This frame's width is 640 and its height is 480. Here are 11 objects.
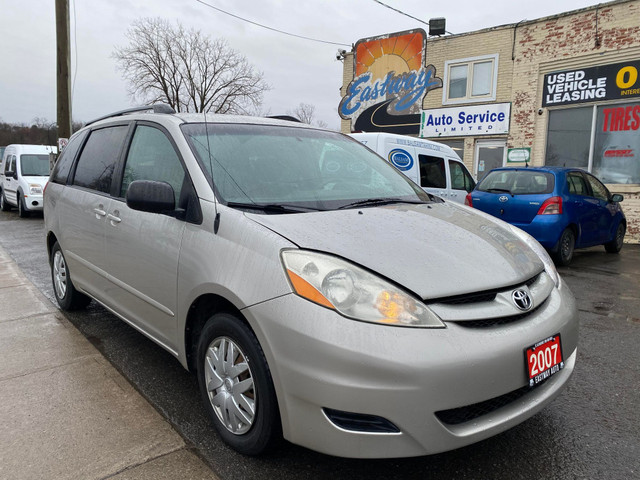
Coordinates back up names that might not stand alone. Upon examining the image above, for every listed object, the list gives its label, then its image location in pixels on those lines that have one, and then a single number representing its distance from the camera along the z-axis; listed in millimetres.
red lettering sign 10578
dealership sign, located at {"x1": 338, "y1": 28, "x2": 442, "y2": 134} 13578
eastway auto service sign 12227
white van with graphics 7449
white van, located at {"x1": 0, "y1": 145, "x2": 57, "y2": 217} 12523
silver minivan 1769
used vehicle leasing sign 10523
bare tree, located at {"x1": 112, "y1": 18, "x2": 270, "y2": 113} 32156
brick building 10664
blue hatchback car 6750
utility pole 11133
